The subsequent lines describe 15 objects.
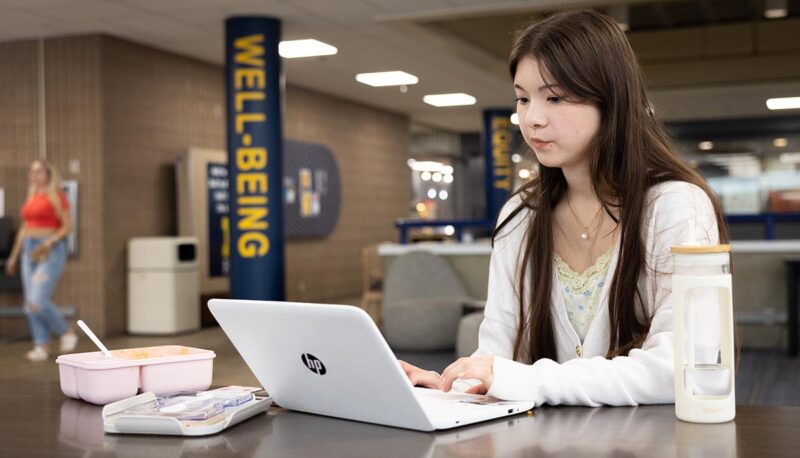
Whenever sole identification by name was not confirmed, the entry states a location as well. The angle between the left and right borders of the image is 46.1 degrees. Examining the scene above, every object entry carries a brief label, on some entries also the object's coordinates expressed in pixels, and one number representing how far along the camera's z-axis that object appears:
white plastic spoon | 1.56
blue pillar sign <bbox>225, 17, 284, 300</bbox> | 8.51
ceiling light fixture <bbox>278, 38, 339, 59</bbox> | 9.75
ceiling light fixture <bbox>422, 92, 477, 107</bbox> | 14.15
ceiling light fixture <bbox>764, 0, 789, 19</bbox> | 9.33
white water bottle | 1.25
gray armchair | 7.42
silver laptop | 1.23
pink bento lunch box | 1.57
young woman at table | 1.44
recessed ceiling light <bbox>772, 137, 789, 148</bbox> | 17.67
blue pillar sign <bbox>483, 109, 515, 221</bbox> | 15.65
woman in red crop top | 7.62
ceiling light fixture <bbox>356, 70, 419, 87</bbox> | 11.95
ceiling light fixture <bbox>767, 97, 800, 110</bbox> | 14.86
